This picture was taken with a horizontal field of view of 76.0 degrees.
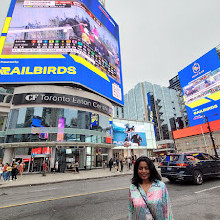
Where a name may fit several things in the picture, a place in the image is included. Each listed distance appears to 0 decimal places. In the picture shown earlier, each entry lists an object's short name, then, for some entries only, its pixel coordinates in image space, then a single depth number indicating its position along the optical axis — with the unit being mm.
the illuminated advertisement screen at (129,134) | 36125
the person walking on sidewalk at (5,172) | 13162
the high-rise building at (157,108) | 85500
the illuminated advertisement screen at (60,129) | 21328
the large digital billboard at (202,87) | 44875
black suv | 7410
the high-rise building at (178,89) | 77256
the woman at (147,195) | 1886
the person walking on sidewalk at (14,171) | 14306
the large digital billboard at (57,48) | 24516
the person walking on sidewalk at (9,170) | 13475
